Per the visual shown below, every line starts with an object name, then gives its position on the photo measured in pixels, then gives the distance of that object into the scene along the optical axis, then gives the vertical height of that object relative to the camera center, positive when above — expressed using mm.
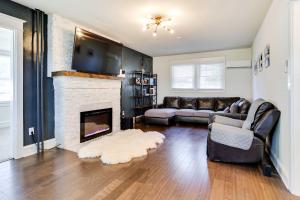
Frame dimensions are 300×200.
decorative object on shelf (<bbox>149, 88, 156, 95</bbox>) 6926 +309
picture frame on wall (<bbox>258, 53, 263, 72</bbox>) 3970 +812
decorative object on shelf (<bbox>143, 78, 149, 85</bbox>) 6538 +650
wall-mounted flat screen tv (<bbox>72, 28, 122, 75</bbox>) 3611 +982
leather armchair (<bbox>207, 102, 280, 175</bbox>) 2510 -688
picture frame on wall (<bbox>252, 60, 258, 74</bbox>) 4996 +877
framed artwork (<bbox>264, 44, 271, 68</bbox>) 3182 +755
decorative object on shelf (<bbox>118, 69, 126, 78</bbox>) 4966 +686
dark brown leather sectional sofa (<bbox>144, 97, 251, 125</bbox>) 5734 -334
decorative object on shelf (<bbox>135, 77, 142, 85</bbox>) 6087 +603
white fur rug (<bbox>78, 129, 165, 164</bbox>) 3008 -878
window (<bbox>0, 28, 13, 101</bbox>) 4637 +826
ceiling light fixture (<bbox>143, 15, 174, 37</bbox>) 3499 +1533
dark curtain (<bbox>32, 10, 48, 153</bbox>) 3293 +535
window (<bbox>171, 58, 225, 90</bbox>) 6477 +906
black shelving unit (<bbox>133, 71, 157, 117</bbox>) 6295 +295
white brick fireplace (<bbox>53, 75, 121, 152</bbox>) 3496 -74
